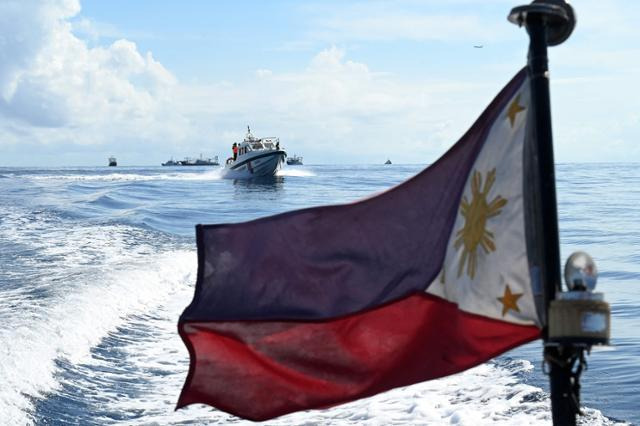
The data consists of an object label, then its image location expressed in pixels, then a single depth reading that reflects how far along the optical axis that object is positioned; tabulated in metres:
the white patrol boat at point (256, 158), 69.12
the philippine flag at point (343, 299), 4.08
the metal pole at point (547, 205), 3.73
